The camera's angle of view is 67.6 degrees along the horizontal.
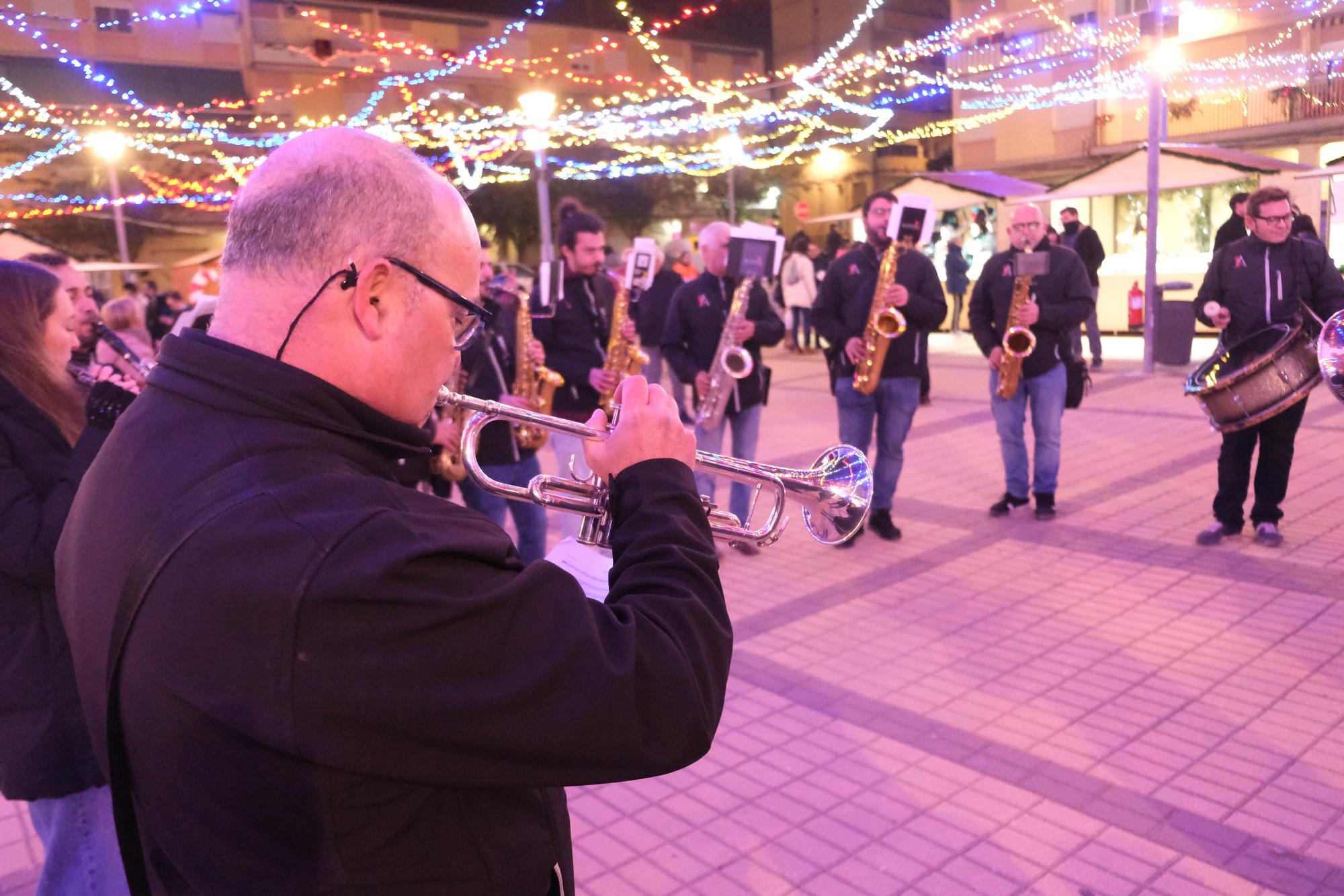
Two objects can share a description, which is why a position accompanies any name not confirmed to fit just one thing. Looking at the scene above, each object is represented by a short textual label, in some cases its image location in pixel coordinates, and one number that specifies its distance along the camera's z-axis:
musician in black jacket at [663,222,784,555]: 6.45
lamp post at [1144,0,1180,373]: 12.62
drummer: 5.91
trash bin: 12.70
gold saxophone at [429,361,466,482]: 5.32
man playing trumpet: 1.06
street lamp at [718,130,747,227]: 24.80
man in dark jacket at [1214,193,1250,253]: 11.12
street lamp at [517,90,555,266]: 15.06
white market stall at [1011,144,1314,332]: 16.03
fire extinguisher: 17.86
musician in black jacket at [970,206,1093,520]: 6.62
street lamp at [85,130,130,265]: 21.73
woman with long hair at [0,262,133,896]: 2.15
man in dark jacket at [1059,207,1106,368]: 13.13
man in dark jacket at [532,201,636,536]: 5.75
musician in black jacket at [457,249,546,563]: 5.16
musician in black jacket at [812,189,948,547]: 6.40
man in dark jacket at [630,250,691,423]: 10.57
